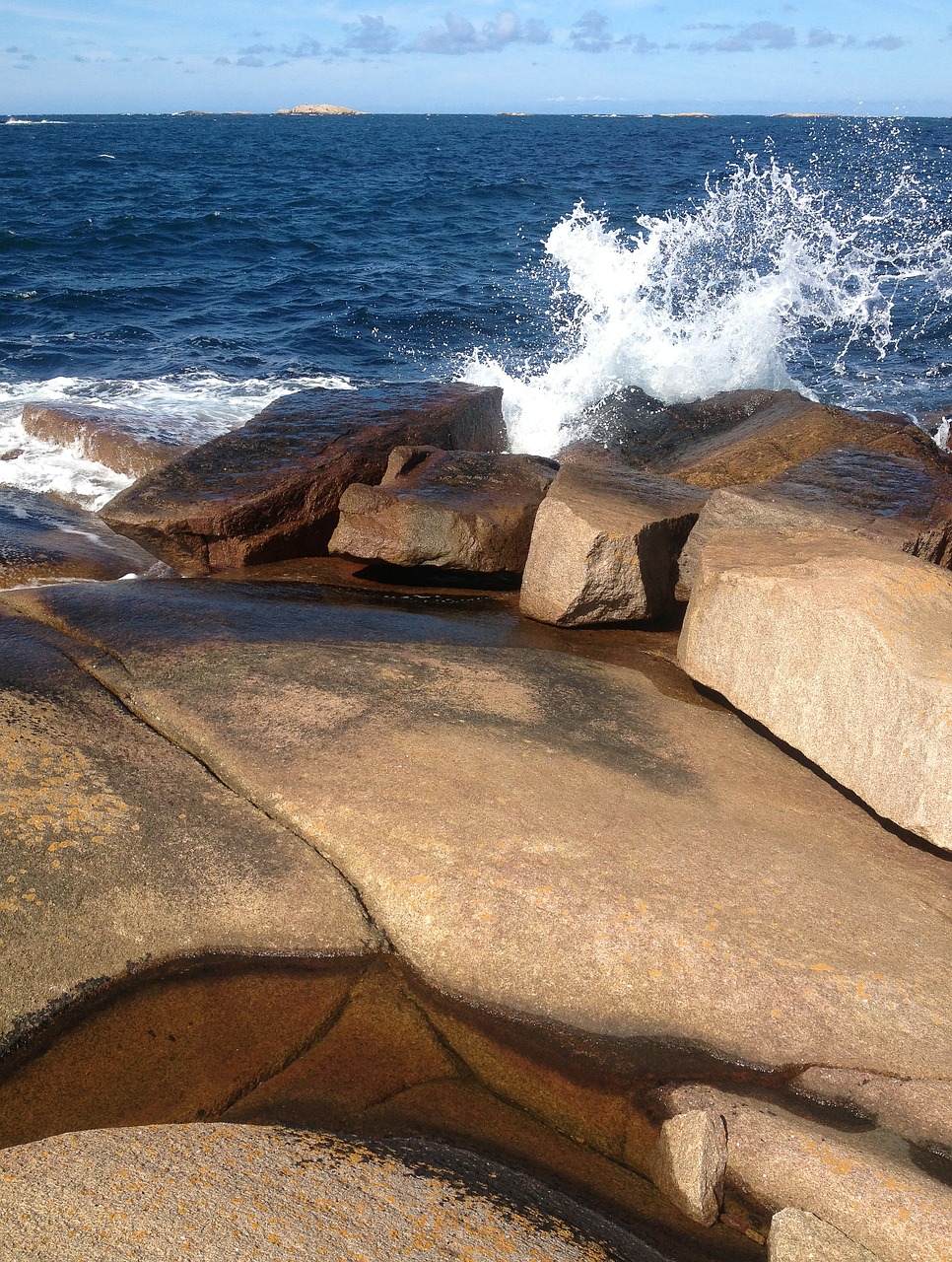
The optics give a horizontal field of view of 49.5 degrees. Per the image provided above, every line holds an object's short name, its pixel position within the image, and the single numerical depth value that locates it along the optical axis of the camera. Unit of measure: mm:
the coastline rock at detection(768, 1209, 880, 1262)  2221
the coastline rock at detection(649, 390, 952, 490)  6918
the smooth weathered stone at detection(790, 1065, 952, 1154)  2557
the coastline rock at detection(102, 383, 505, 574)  5836
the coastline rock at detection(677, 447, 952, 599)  4758
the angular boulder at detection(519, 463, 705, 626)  4836
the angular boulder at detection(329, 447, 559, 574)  5523
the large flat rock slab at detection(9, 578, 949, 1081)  2889
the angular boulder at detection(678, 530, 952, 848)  3389
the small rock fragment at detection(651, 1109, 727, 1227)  2402
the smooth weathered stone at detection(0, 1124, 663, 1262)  1989
